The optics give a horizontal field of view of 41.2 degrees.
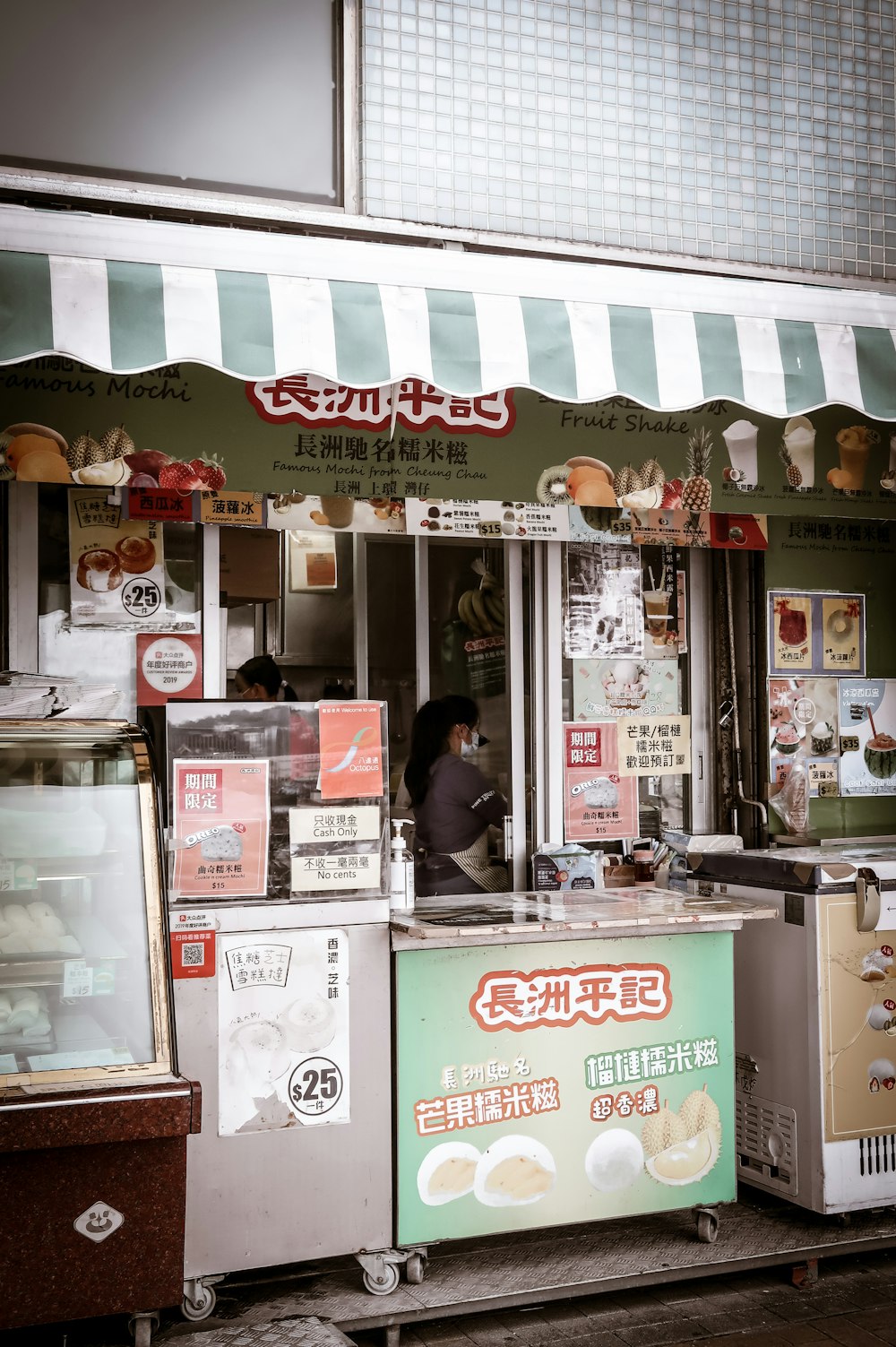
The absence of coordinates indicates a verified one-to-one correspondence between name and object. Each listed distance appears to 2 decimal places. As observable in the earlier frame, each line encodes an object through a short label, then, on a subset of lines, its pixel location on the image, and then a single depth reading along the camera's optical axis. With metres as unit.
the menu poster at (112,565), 5.19
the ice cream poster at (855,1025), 4.46
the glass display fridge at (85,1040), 2.85
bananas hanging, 6.70
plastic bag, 6.17
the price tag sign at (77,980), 3.30
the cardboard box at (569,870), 5.56
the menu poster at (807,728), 6.19
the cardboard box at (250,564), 5.58
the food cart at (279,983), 3.85
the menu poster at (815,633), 6.21
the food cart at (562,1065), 4.03
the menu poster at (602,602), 6.10
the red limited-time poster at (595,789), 6.07
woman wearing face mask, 6.06
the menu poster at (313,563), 6.53
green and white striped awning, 3.63
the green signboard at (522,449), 4.86
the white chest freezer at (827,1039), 4.45
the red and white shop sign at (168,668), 5.29
